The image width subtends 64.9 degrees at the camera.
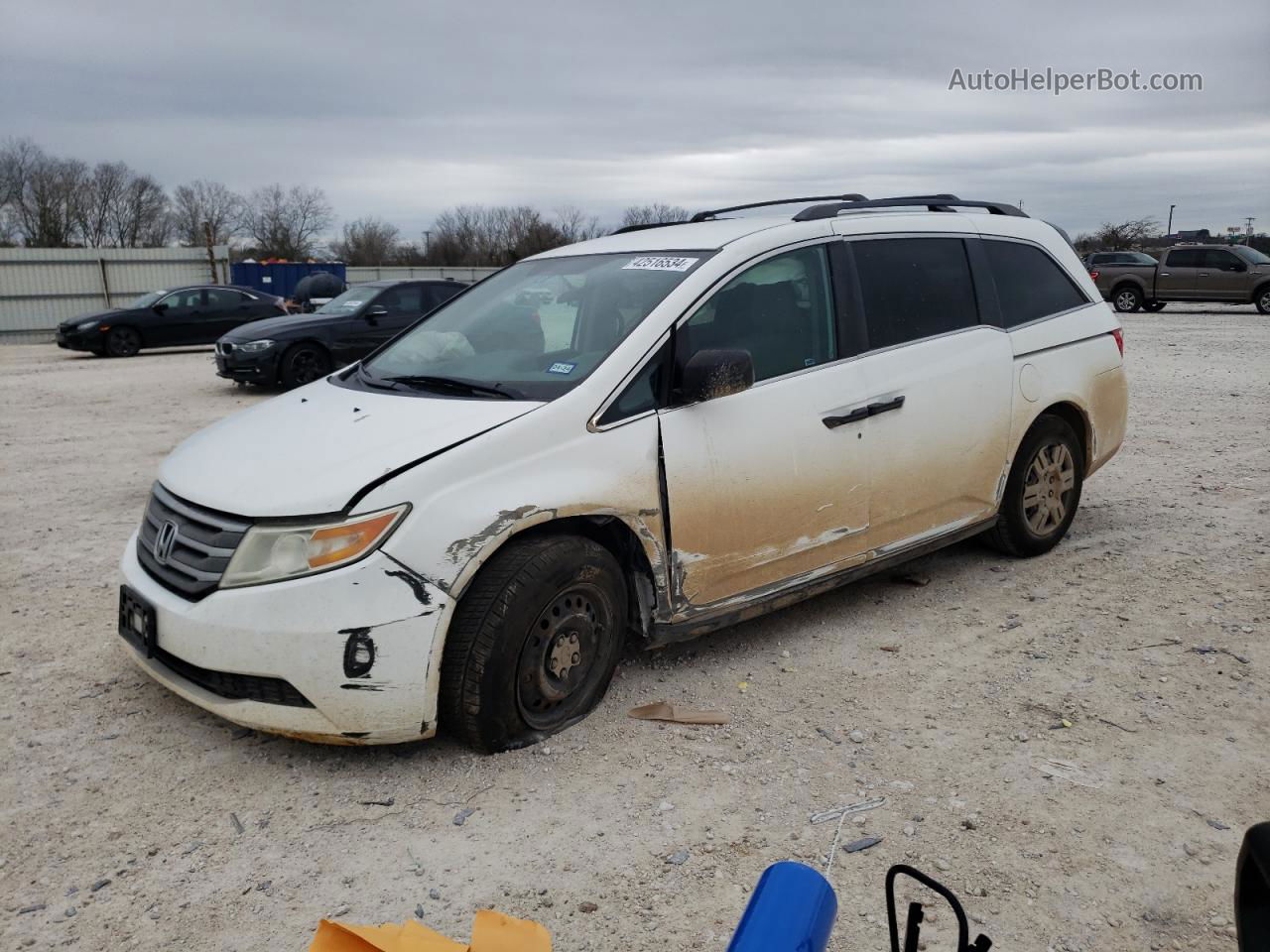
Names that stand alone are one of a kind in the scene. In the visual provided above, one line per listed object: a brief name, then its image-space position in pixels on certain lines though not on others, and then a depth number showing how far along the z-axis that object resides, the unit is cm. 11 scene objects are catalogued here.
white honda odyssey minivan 309
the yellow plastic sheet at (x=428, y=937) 202
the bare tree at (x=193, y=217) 6400
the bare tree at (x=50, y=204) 5200
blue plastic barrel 133
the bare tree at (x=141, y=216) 6144
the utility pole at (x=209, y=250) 3228
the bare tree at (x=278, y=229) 6378
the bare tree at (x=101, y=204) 5906
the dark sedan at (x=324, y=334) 1303
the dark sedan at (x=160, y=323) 1980
